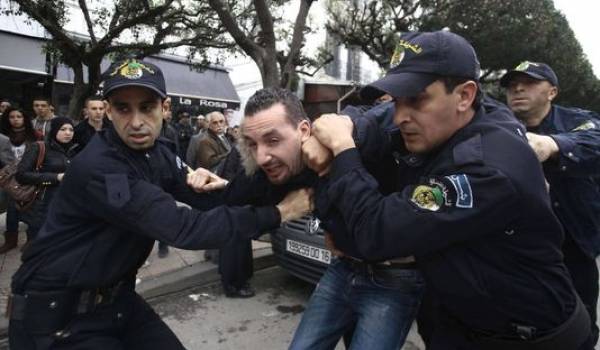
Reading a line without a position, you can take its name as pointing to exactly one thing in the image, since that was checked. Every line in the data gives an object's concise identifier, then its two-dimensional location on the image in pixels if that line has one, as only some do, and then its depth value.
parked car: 3.91
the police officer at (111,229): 1.61
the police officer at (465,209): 1.24
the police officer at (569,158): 2.02
